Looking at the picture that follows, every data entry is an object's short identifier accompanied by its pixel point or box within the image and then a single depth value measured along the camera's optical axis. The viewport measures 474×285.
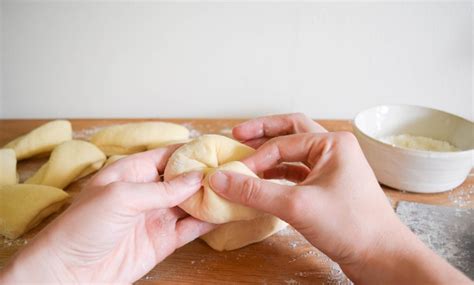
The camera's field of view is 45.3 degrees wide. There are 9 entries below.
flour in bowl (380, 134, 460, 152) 0.62
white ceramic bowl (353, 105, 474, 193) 0.56
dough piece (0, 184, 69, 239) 0.53
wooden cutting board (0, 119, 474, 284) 0.49
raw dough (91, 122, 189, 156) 0.65
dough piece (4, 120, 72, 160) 0.64
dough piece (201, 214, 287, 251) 0.51
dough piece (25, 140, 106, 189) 0.59
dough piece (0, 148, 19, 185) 0.60
